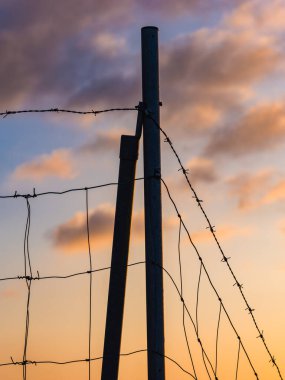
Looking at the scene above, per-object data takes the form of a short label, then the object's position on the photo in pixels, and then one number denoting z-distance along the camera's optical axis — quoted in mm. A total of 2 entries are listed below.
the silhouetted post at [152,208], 9867
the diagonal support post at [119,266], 10094
